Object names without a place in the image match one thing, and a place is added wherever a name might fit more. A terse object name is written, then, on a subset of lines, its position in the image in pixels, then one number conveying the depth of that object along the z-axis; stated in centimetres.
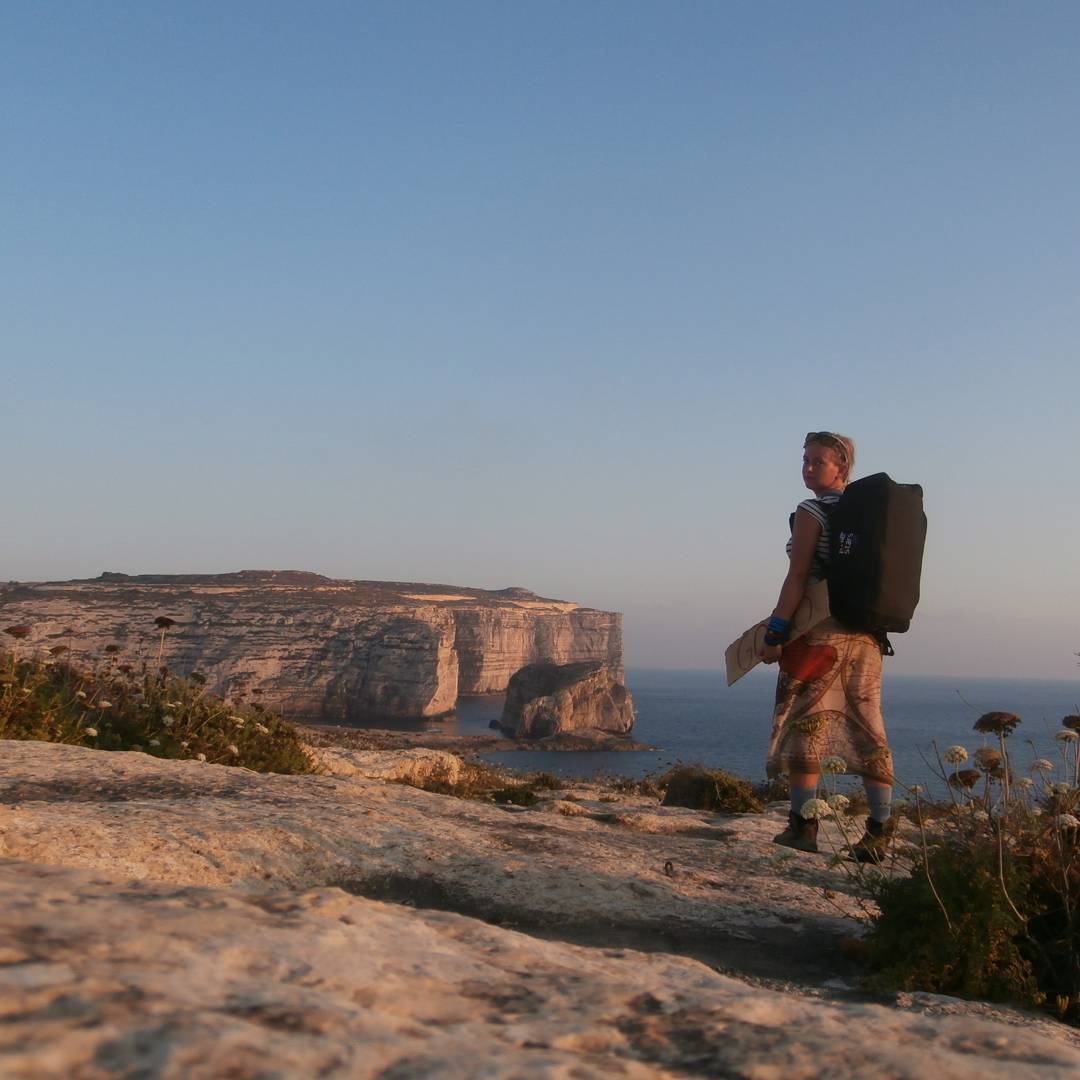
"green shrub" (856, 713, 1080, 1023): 326
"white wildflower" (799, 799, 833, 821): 368
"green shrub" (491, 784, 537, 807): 866
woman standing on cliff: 540
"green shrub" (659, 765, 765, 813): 1028
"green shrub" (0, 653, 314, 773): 768
